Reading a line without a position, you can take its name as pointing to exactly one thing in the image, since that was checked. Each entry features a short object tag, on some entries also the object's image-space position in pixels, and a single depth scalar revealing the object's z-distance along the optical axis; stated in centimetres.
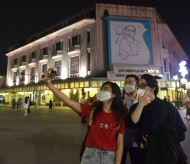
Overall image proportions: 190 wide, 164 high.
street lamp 2208
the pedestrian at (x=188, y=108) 1302
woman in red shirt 220
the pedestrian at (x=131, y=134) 266
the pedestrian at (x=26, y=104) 1806
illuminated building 2502
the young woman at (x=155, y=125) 202
